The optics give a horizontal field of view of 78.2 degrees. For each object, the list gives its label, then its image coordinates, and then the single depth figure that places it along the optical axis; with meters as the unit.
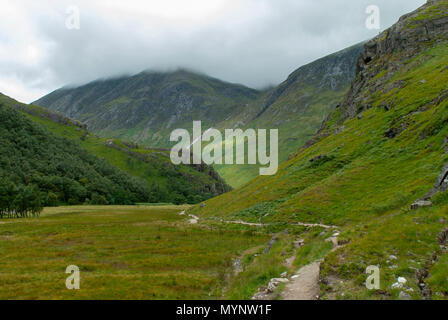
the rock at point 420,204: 24.40
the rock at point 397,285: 14.76
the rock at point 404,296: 13.89
